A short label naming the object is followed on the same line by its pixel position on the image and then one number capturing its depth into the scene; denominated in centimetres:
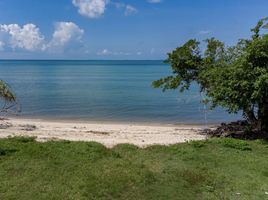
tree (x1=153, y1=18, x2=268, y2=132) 891
